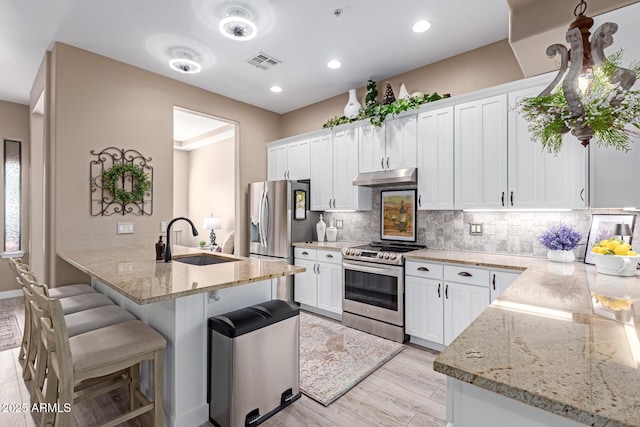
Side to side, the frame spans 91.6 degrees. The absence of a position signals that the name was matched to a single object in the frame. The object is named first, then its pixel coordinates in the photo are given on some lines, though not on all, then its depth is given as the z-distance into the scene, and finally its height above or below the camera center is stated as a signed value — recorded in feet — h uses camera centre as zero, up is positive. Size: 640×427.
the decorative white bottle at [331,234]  14.80 -0.97
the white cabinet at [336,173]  13.42 +1.81
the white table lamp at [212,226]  21.94 -0.85
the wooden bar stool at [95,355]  4.98 -2.43
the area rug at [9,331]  10.53 -4.35
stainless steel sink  9.64 -1.43
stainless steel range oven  10.66 -2.75
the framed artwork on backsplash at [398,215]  12.43 -0.07
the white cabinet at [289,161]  15.33 +2.74
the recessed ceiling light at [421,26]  9.51 +5.82
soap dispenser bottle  8.64 -1.03
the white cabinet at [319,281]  12.76 -2.92
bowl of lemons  6.20 -0.94
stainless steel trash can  6.11 -3.13
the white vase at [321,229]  15.05 -0.75
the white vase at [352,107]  13.58 +4.70
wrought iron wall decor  11.41 +1.20
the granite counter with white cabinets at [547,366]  2.20 -1.31
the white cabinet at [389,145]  11.64 +2.69
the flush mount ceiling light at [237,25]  8.26 +5.11
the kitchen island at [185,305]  5.87 -1.97
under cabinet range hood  11.40 +1.38
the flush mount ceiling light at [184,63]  10.43 +5.09
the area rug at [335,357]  8.02 -4.43
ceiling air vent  11.57 +5.85
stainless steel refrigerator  14.33 -0.36
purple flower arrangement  8.45 -0.70
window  15.90 +1.00
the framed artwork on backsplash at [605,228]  7.93 -0.40
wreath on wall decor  11.53 +1.25
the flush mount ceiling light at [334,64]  11.95 +5.86
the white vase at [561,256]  8.57 -1.19
